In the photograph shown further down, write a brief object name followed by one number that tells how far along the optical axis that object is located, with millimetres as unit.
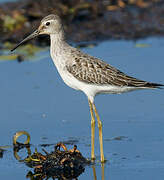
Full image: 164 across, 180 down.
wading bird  11102
